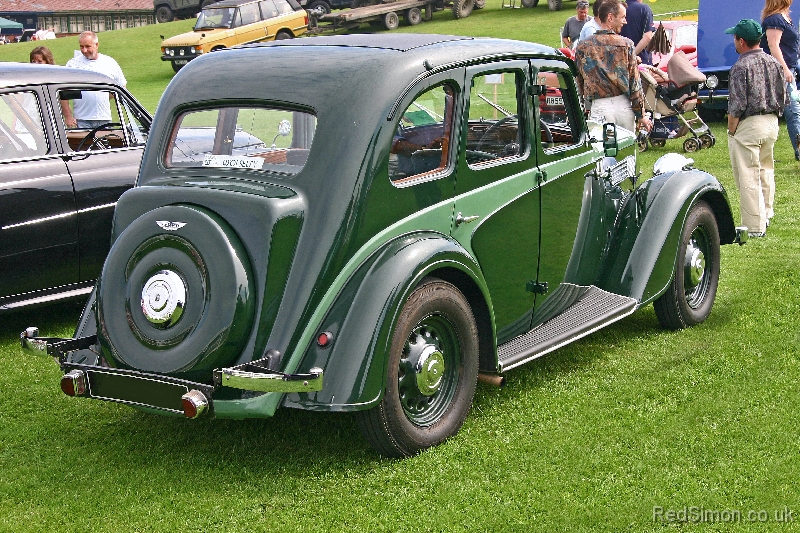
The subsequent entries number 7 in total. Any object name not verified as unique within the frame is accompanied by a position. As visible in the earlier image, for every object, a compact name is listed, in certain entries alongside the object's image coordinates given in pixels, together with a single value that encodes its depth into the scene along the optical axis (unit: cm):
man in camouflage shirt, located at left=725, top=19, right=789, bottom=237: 799
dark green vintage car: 414
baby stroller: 1297
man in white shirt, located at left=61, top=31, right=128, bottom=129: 740
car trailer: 3309
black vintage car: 644
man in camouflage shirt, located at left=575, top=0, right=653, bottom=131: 895
